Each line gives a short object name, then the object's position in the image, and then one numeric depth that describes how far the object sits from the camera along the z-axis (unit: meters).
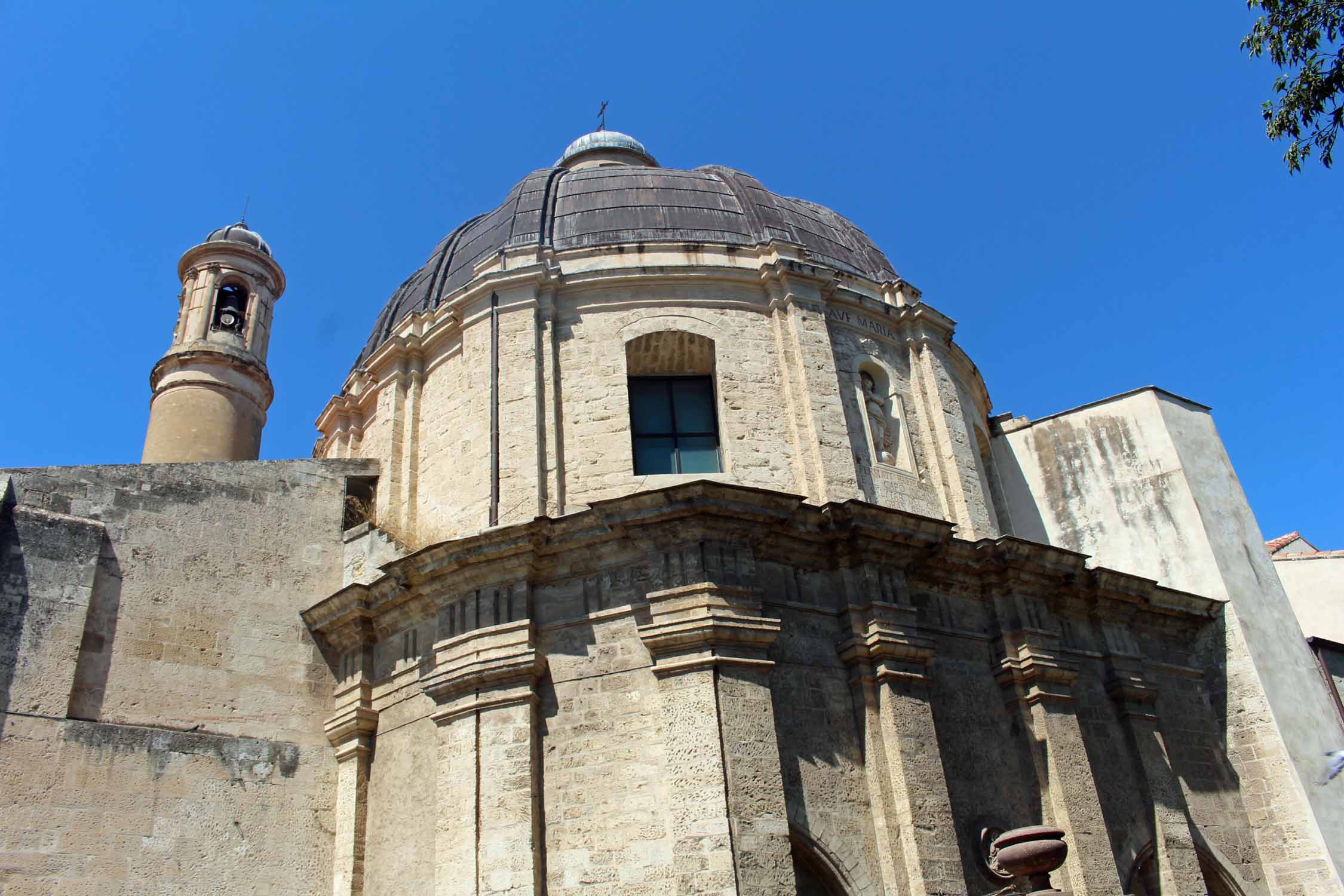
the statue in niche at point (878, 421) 13.11
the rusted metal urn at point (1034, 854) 8.50
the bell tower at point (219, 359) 16.86
